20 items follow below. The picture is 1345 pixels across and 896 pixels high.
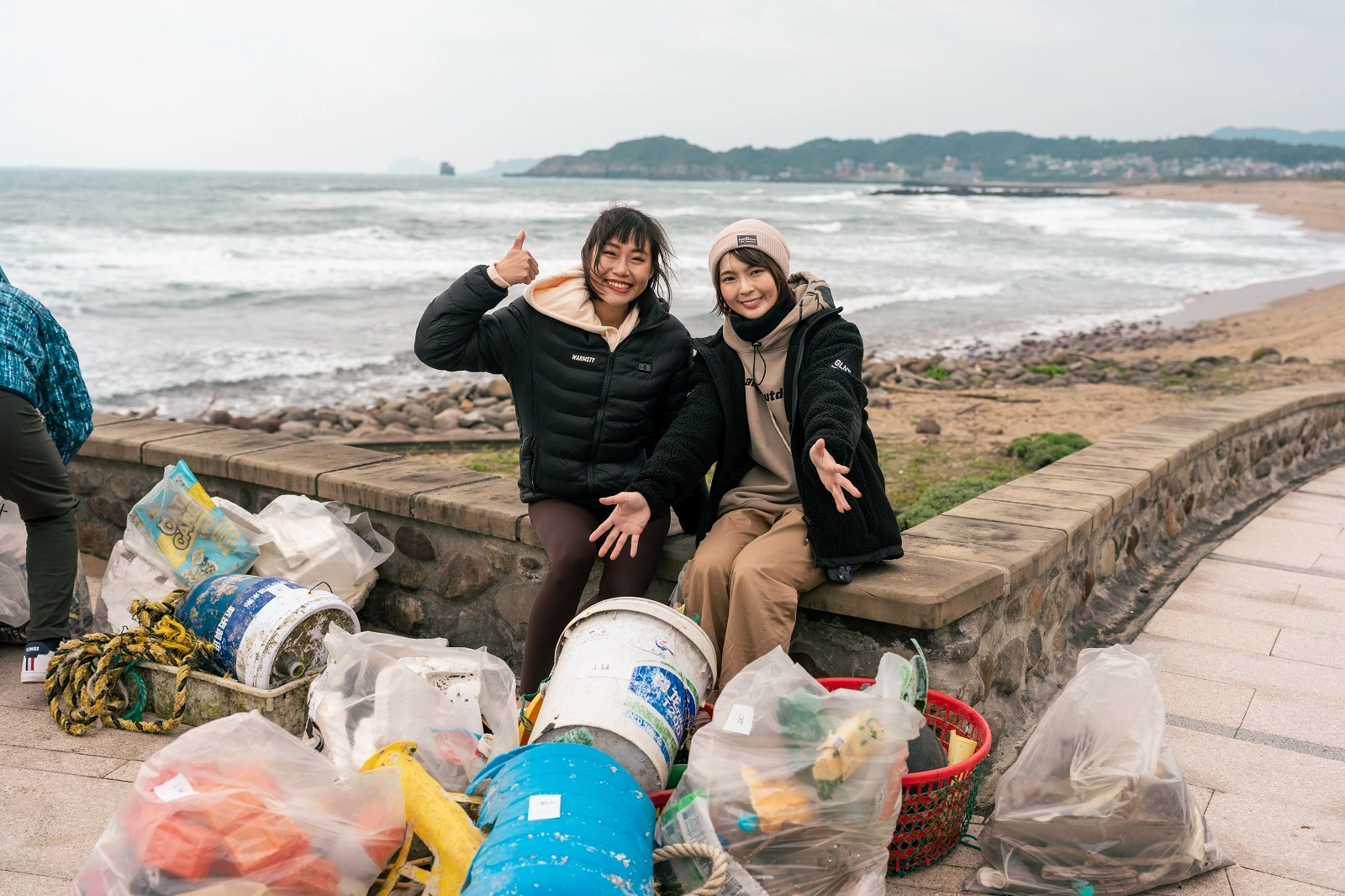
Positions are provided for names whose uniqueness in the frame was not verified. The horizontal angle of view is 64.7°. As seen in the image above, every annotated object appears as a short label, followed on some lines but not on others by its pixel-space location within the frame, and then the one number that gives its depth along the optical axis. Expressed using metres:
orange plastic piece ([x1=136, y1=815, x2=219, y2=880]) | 1.93
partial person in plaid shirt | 3.37
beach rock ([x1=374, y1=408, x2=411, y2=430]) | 10.66
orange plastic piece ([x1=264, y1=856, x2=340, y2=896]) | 1.99
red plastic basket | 2.47
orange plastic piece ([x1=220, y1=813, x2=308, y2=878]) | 1.96
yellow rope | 3.17
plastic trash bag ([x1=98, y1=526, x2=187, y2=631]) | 3.64
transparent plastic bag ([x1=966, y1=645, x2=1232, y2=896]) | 2.39
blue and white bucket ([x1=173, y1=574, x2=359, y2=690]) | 3.14
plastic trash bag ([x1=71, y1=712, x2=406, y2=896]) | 1.94
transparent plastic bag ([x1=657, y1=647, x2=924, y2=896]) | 2.22
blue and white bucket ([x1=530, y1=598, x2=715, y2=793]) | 2.42
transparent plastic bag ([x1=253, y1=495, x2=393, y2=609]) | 3.73
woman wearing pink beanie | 2.85
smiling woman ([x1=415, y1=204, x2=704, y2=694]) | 3.34
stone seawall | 2.98
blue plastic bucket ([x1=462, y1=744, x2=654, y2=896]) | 1.78
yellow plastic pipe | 2.07
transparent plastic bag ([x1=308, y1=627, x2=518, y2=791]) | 2.61
